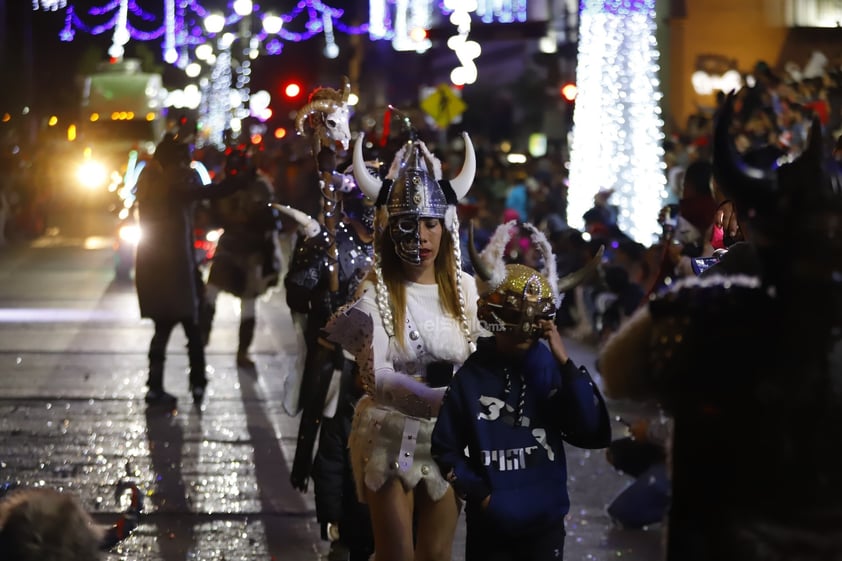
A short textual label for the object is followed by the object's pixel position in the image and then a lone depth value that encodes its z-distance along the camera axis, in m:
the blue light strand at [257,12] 43.78
